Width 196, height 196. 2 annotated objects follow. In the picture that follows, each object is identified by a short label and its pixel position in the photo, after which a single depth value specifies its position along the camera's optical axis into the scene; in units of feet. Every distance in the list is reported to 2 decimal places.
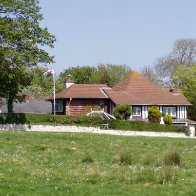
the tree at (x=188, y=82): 306.02
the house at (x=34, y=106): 327.67
